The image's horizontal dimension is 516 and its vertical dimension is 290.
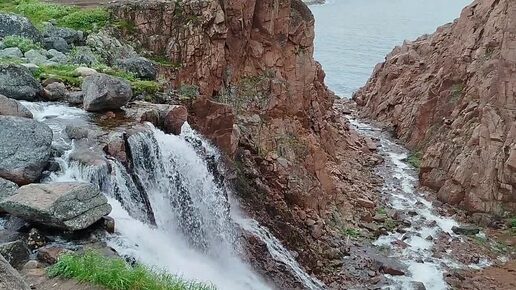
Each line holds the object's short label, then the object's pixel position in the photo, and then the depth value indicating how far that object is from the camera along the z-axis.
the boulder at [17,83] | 13.24
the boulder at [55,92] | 14.05
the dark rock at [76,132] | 12.04
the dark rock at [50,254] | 8.54
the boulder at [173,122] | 14.50
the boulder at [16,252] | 8.20
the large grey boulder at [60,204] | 8.97
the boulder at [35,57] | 15.88
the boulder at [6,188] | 9.56
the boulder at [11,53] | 15.53
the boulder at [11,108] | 11.48
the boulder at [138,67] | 17.59
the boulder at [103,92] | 13.46
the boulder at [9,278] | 5.84
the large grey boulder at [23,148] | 10.22
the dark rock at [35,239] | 8.93
